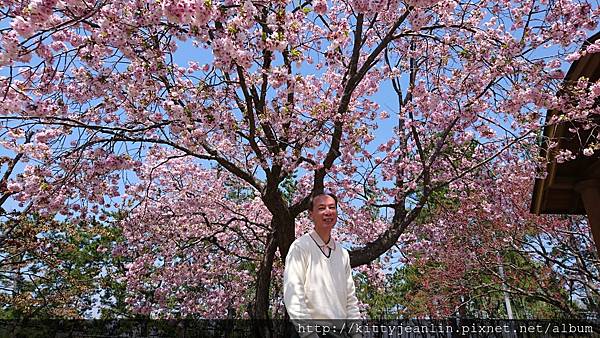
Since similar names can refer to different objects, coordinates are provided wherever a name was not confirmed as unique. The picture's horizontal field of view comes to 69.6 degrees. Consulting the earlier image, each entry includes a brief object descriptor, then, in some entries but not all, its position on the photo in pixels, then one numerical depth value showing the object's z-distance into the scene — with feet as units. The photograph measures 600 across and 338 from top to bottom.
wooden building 15.30
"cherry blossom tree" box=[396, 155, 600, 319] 30.58
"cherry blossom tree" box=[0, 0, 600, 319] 13.23
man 7.45
